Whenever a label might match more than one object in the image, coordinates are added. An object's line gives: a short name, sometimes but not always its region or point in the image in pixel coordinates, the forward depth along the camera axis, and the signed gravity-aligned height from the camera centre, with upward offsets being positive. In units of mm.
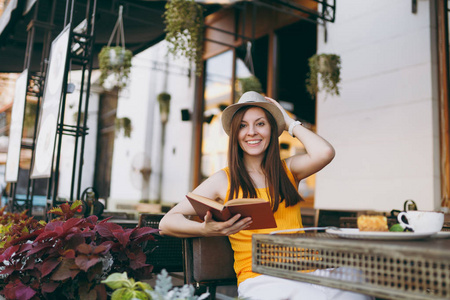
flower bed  1314 -253
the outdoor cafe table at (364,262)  750 -140
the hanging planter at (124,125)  8844 +1353
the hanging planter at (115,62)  4811 +1476
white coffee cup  1054 -53
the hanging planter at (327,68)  4855 +1530
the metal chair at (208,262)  1478 -263
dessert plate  948 -87
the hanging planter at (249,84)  5875 +1570
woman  1430 +85
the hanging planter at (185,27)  4352 +1764
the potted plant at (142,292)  972 -257
